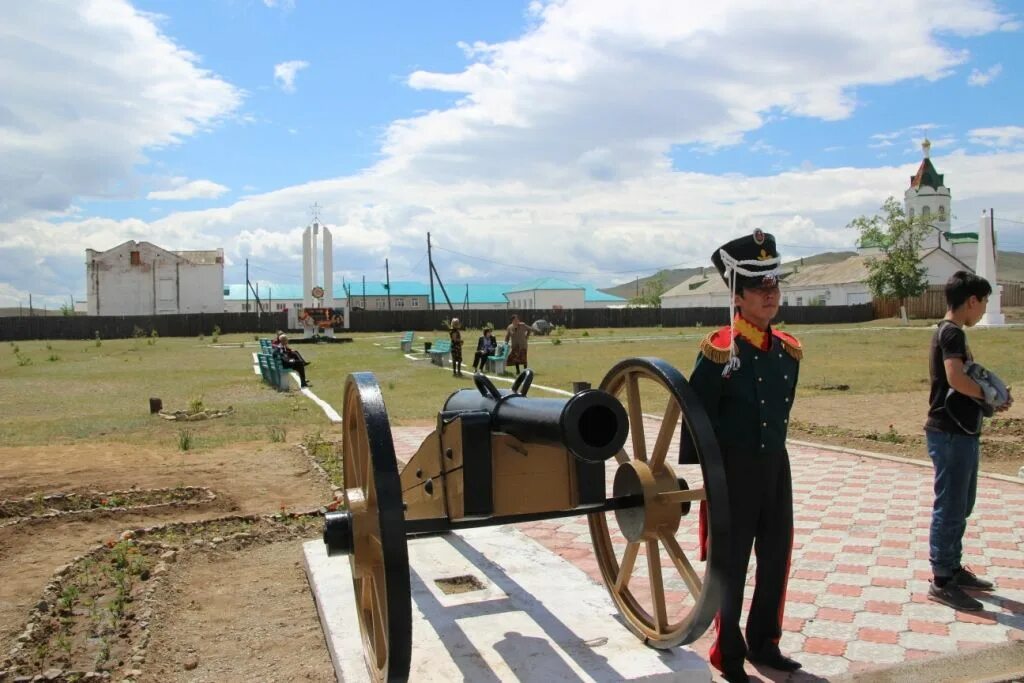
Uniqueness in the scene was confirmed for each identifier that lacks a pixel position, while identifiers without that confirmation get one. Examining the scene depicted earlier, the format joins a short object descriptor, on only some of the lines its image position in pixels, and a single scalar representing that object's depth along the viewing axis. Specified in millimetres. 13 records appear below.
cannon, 2855
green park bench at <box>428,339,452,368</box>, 25922
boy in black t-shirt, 4402
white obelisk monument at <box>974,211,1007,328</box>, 41312
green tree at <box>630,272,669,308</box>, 114562
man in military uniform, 3553
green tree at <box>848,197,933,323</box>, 59344
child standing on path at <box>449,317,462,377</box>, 21406
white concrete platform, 3449
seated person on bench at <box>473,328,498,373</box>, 21677
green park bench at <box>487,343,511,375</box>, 22156
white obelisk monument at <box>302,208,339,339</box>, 51031
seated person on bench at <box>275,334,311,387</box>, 19188
